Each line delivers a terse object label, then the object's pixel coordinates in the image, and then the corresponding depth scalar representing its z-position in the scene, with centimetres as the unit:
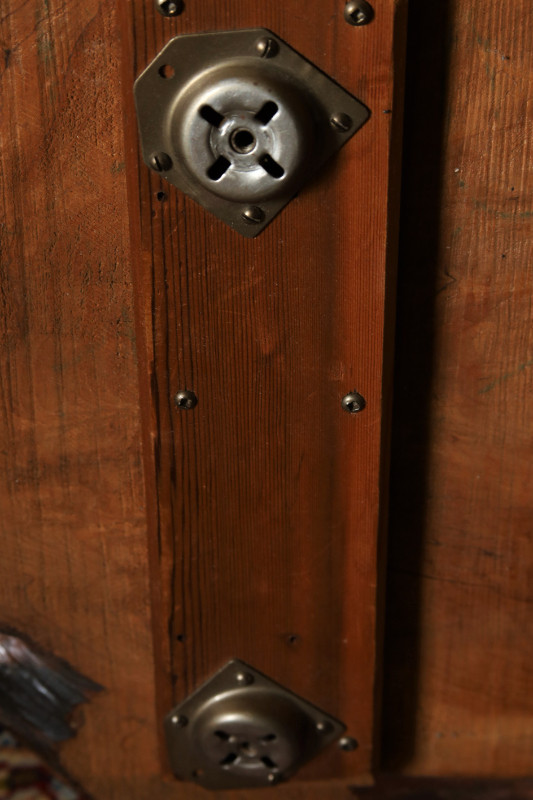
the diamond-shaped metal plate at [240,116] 61
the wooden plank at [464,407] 64
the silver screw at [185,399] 65
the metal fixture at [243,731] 70
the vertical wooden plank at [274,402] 62
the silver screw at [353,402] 65
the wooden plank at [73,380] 64
